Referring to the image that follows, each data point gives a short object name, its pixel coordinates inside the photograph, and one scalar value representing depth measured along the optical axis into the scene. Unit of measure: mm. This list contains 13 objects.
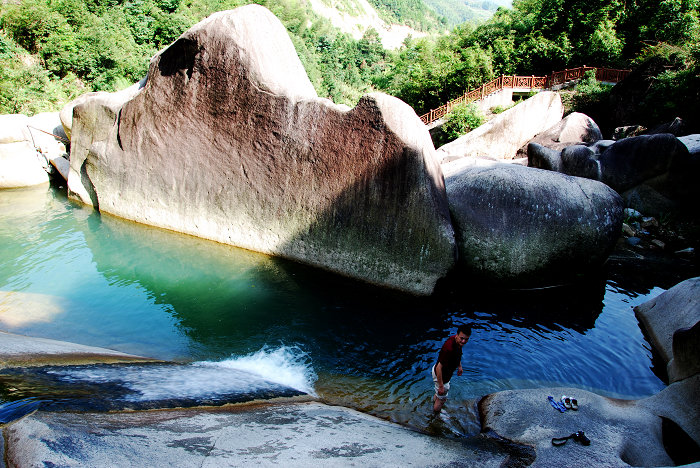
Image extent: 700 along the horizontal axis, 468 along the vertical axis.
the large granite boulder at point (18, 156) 12805
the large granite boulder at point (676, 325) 4883
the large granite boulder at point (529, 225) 7469
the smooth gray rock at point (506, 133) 16141
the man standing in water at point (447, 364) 4426
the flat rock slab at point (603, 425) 3629
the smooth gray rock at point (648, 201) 11133
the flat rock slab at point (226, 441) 2477
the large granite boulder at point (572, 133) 15121
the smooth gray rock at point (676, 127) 13734
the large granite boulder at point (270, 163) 7355
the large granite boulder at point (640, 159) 10773
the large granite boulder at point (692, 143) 10841
